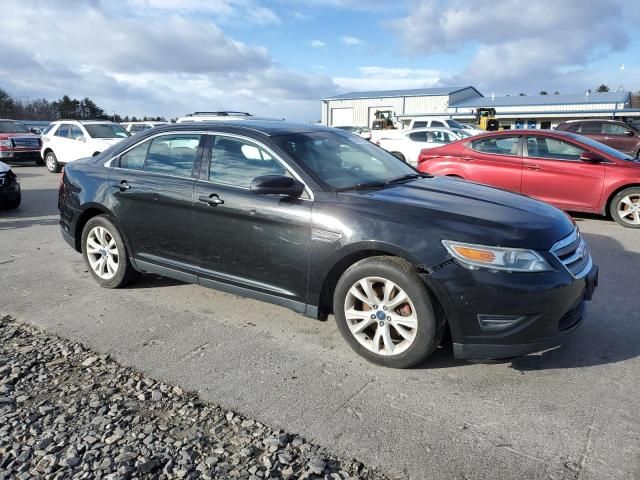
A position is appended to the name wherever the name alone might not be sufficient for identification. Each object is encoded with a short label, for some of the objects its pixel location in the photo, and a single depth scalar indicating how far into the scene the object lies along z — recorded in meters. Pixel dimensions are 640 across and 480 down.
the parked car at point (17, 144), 18.44
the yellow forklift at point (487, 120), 29.23
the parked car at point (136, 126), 24.75
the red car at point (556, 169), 8.06
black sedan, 3.22
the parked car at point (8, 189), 9.41
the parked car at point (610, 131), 18.02
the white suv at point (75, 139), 16.27
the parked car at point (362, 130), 23.67
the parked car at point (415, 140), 16.92
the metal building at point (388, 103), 55.16
